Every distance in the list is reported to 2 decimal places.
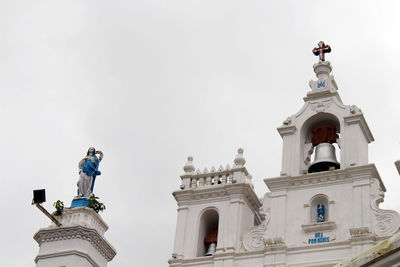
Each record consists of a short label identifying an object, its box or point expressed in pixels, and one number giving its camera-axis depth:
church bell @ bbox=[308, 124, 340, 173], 26.20
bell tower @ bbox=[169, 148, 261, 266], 25.45
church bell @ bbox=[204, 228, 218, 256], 26.06
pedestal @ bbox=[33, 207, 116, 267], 24.20
